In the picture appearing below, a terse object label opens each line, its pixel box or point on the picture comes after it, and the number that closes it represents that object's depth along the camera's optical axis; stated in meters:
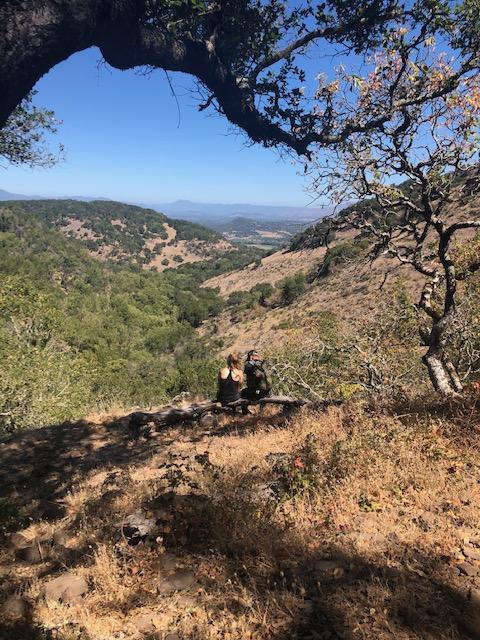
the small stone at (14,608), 3.20
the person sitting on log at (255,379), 9.17
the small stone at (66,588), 3.44
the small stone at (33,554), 4.26
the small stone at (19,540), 4.61
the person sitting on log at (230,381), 9.41
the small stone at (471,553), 3.34
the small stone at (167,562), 3.72
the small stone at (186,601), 3.21
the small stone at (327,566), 3.38
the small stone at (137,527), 4.10
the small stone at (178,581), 3.44
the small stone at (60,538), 4.56
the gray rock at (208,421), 8.91
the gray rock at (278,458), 5.59
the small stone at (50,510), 5.38
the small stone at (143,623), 3.01
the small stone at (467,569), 3.16
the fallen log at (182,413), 9.09
